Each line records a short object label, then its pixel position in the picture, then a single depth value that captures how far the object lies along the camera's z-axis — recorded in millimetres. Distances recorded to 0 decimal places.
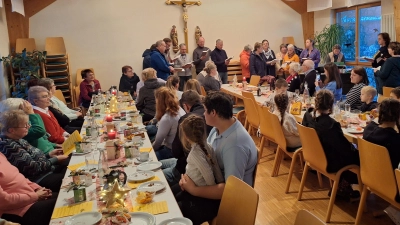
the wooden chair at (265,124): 4578
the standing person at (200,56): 9723
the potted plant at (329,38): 10016
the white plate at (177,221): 1958
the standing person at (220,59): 9688
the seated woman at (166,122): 3873
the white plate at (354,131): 3648
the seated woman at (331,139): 3395
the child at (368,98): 4633
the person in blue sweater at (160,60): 8062
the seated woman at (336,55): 9430
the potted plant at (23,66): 7628
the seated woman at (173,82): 5383
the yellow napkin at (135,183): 2508
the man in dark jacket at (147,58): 8625
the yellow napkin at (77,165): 2938
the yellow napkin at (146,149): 3266
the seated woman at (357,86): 5086
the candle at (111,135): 3692
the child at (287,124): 4168
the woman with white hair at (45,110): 4301
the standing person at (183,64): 9578
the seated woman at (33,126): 3602
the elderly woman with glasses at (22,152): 2988
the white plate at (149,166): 2799
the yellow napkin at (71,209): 2150
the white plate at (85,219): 2020
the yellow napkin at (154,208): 2117
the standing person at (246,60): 10016
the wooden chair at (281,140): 4074
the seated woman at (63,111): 5156
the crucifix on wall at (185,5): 10130
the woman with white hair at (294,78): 6449
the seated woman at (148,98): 5816
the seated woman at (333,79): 5520
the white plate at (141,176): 2582
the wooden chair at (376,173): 2727
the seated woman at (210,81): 7005
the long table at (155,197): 2066
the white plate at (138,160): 2952
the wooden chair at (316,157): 3369
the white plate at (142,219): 1995
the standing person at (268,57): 9984
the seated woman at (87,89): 7605
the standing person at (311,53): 9656
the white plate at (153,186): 2387
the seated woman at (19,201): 2555
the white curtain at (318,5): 10039
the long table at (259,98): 3578
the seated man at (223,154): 2432
